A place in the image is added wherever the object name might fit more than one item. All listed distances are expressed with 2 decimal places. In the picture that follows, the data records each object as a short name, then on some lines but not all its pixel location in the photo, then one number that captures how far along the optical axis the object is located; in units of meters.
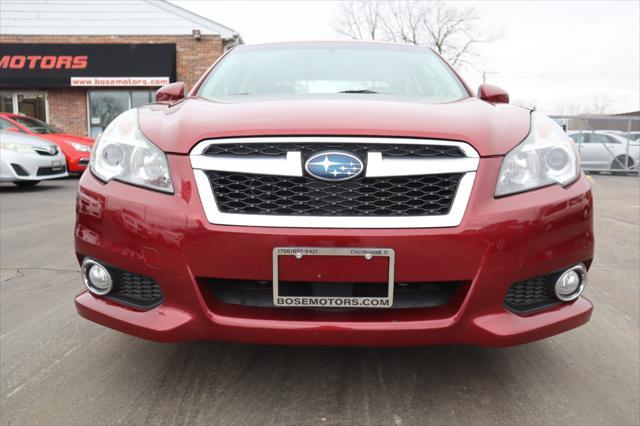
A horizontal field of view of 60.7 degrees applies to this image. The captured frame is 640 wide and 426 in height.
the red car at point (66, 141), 10.40
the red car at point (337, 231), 1.76
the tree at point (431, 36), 33.34
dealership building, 16.42
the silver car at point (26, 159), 8.68
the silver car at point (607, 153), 16.00
